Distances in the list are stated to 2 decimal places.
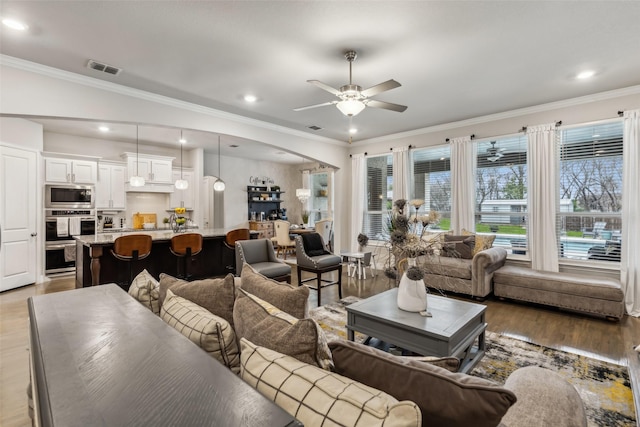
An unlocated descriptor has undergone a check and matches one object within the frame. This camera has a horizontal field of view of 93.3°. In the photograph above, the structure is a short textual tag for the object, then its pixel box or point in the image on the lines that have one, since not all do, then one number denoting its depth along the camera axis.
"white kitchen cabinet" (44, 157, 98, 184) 5.61
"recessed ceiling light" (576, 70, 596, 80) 3.49
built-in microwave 5.57
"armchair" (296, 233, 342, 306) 4.23
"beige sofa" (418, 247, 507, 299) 4.26
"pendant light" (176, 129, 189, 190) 6.46
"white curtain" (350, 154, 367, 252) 6.91
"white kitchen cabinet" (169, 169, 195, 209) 7.71
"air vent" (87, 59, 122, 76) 3.18
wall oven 5.55
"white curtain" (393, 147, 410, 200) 6.12
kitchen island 3.91
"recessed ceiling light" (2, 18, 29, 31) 2.48
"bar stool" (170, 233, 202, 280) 4.45
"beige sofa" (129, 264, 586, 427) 0.70
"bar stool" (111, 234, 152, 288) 3.90
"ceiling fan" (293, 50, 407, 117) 2.85
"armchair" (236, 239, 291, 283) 3.92
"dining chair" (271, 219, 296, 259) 7.96
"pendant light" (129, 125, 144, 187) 6.04
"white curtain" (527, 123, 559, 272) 4.45
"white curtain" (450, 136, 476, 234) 5.29
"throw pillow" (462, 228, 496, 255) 4.78
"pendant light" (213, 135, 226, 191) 6.54
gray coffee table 2.17
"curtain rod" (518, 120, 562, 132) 4.47
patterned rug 1.96
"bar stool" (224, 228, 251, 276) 5.22
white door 4.66
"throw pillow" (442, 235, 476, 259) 4.79
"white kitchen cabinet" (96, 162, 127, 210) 6.53
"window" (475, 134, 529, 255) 4.90
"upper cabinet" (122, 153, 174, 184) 6.81
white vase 2.54
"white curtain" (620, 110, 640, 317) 3.86
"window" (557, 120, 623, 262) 4.14
